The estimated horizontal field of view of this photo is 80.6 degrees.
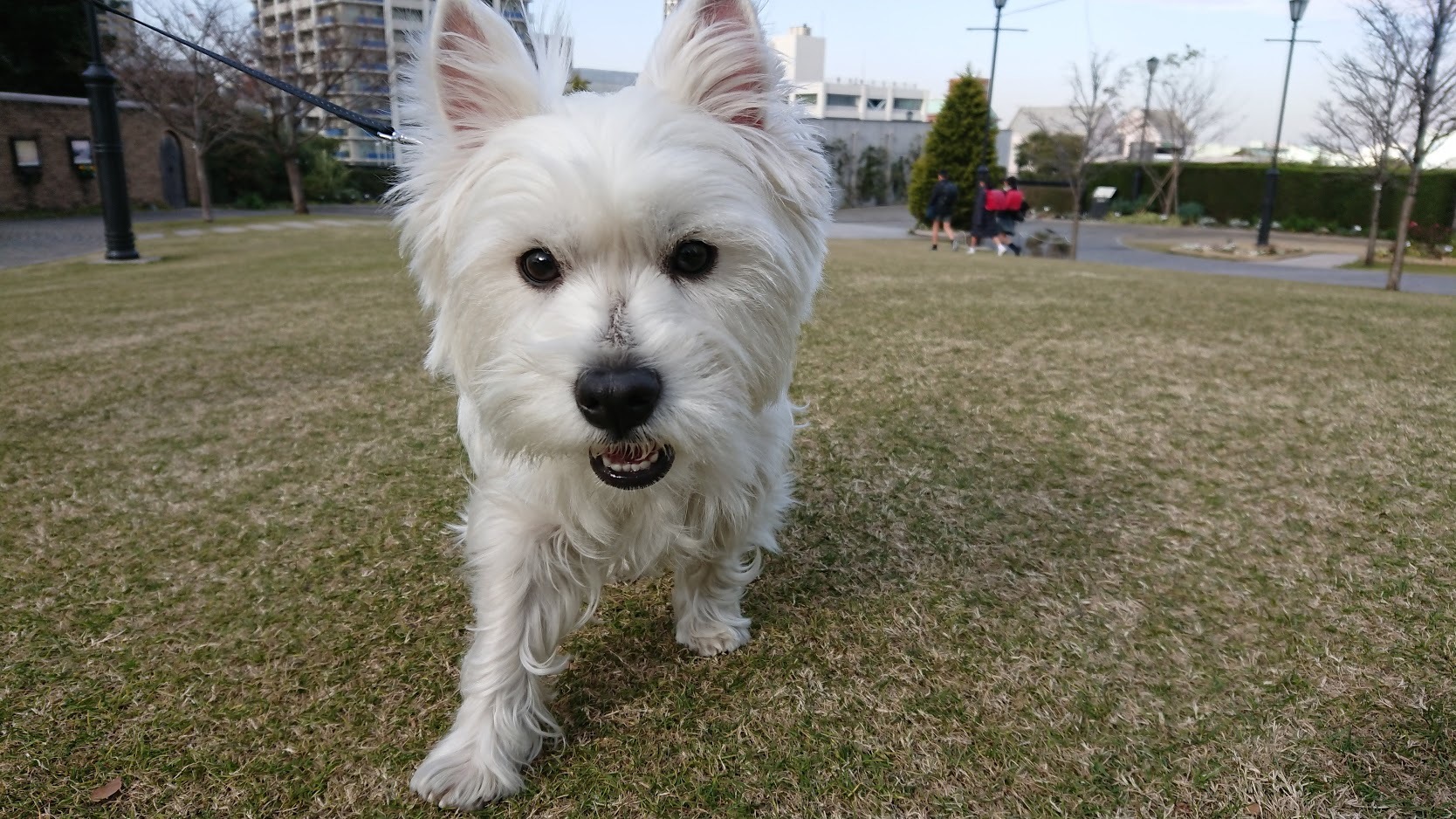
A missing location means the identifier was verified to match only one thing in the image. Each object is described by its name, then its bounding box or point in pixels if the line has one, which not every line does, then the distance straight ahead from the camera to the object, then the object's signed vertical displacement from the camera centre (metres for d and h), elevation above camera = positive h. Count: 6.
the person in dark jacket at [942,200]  20.55 +0.60
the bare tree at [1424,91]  13.17 +2.26
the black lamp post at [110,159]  11.51 +0.63
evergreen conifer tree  26.20 +2.57
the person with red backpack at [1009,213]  19.70 +0.30
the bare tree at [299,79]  29.91 +4.63
